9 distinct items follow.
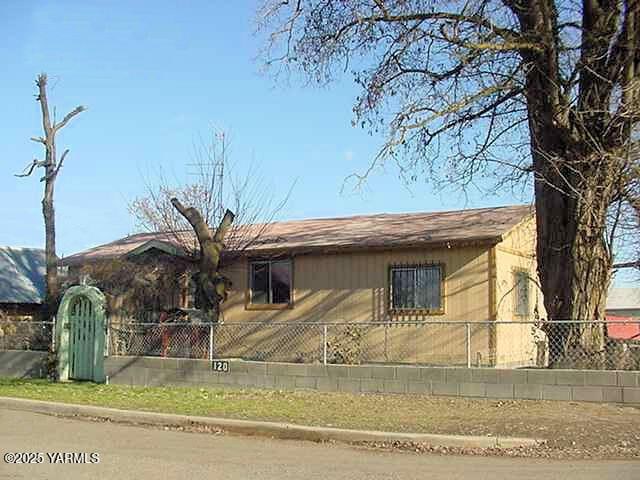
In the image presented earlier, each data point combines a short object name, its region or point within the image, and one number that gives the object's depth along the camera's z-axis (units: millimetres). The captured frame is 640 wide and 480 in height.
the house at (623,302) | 61719
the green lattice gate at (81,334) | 18922
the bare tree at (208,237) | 20516
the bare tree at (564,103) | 15000
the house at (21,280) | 33656
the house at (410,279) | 18734
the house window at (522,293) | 20375
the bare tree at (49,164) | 29797
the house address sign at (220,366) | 16938
